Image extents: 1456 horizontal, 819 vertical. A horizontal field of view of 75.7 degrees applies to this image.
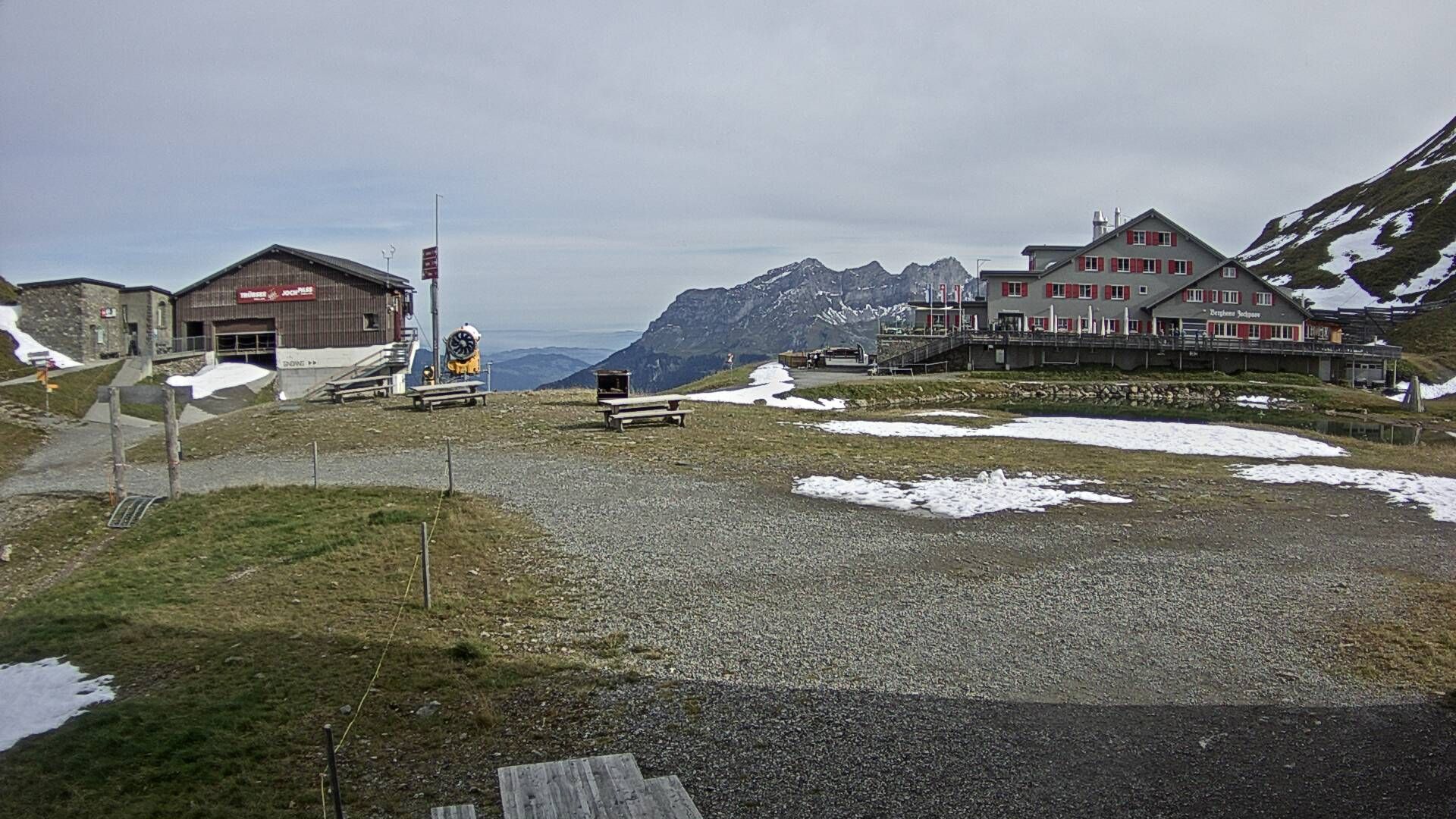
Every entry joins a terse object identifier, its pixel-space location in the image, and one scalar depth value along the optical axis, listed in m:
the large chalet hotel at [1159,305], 62.94
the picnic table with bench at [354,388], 35.00
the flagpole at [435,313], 47.09
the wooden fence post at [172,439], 16.39
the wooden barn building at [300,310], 50.97
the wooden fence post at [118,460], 16.45
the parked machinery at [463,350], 40.72
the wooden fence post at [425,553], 9.98
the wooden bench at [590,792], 4.91
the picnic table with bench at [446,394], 30.72
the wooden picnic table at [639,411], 26.19
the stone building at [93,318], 47.78
